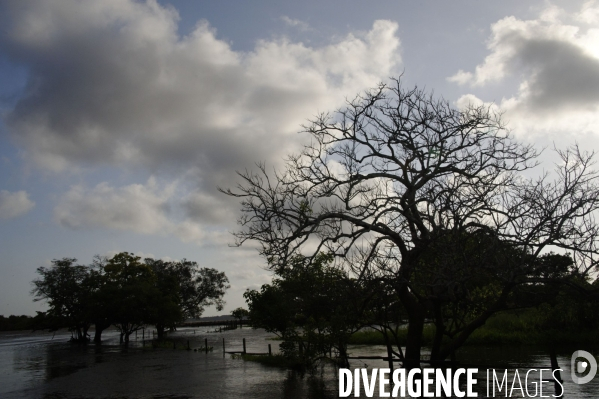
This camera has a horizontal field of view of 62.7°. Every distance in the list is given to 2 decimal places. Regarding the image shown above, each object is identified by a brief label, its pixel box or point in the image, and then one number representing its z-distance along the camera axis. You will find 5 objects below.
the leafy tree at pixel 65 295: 55.65
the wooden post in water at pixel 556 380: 10.95
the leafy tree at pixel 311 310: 14.05
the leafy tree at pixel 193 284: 80.75
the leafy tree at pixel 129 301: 49.38
